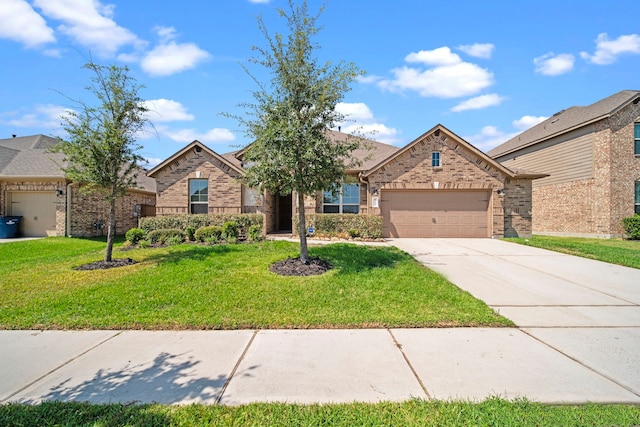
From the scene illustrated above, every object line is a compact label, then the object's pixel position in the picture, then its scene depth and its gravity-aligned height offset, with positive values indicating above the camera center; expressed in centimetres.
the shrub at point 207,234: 1197 -78
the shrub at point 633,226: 1539 -71
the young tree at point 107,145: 793 +181
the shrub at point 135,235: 1183 -81
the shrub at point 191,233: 1235 -76
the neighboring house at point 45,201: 1495 +69
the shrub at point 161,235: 1200 -81
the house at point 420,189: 1454 +113
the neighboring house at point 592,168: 1608 +244
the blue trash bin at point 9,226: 1460 -53
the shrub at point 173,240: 1194 -101
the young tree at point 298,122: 687 +213
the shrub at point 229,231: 1214 -68
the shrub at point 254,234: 1220 -80
